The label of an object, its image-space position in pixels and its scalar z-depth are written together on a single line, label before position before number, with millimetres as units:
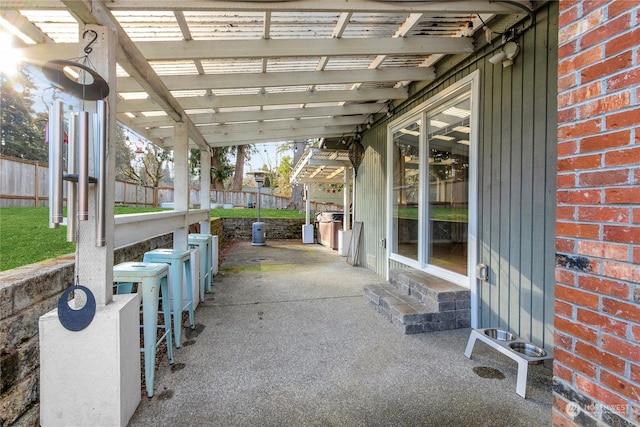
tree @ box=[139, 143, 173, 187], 17844
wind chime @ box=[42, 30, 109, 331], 1539
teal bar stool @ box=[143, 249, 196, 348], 2795
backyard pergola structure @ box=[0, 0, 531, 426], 2002
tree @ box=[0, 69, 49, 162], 14195
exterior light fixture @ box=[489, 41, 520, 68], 2748
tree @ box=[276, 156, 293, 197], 23344
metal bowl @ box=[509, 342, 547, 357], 2428
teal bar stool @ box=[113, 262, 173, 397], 2164
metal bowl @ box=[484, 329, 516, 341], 2686
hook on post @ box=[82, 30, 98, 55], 1822
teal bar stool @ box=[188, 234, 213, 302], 4262
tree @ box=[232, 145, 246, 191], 19327
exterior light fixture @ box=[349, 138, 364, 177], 6766
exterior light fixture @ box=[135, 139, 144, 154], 16362
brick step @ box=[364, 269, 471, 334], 3203
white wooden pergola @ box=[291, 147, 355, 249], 7758
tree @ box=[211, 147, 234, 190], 17372
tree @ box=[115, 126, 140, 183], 18703
